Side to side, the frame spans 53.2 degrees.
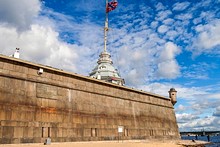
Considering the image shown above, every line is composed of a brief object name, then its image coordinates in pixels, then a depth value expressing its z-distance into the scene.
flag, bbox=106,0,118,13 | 49.93
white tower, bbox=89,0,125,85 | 55.06
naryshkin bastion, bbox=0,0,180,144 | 15.28
